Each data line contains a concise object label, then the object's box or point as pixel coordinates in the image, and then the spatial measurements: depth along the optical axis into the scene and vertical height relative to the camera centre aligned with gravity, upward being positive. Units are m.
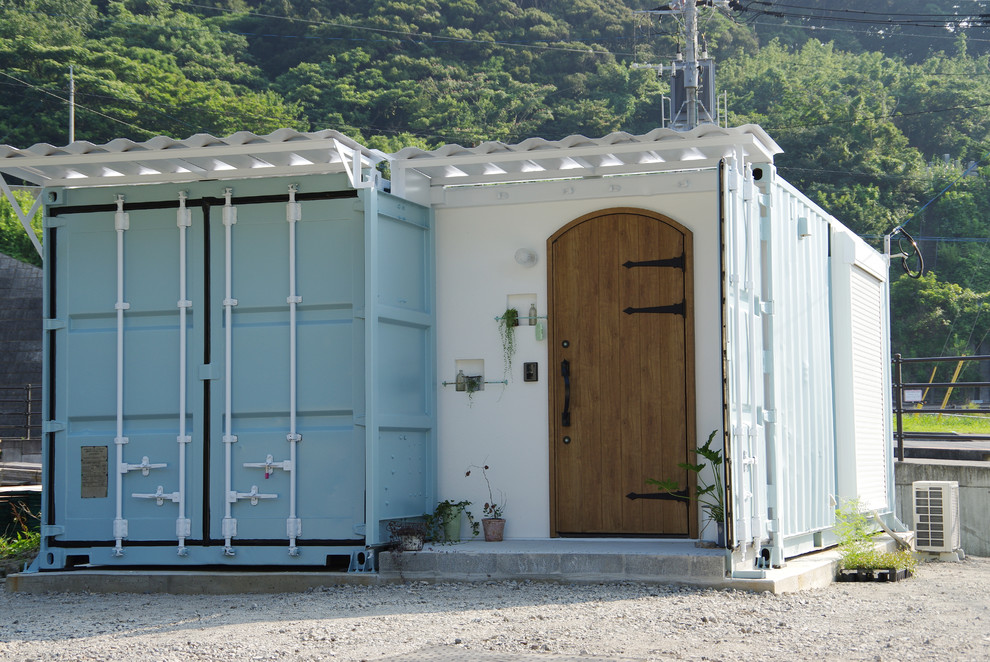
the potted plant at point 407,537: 7.57 -0.80
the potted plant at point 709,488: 7.37 -0.51
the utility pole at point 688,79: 23.48 +6.90
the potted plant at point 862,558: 8.20 -1.08
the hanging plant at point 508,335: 8.41 +0.58
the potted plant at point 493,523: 8.18 -0.77
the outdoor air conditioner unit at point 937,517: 10.17 -0.96
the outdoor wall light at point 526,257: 8.39 +1.15
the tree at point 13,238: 37.88 +6.05
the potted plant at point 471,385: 8.46 +0.22
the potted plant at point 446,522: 8.22 -0.77
